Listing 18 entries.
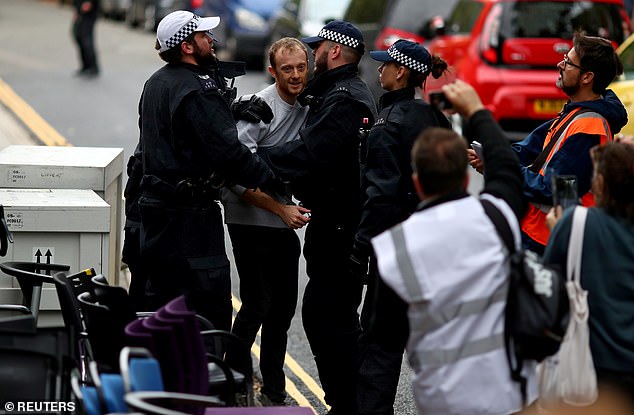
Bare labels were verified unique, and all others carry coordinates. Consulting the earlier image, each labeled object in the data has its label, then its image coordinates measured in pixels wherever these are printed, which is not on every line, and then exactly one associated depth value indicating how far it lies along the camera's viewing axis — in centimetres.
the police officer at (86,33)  4084
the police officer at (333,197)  1294
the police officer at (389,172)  1177
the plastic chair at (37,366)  954
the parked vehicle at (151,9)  4934
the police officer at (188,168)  1235
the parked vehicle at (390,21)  3069
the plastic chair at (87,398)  891
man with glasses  1200
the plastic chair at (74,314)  1055
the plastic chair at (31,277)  1190
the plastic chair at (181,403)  823
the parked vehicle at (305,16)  3628
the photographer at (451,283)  830
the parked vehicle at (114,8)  6372
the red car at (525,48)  2775
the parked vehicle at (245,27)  4334
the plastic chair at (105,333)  999
